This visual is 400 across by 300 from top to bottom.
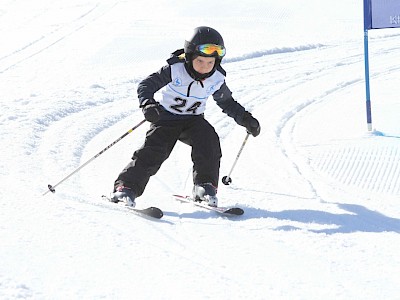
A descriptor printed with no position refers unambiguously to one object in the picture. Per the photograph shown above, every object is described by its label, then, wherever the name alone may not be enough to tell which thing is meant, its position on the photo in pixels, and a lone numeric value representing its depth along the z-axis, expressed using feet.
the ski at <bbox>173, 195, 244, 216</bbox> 25.27
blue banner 40.24
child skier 27.14
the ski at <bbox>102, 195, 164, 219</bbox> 24.26
